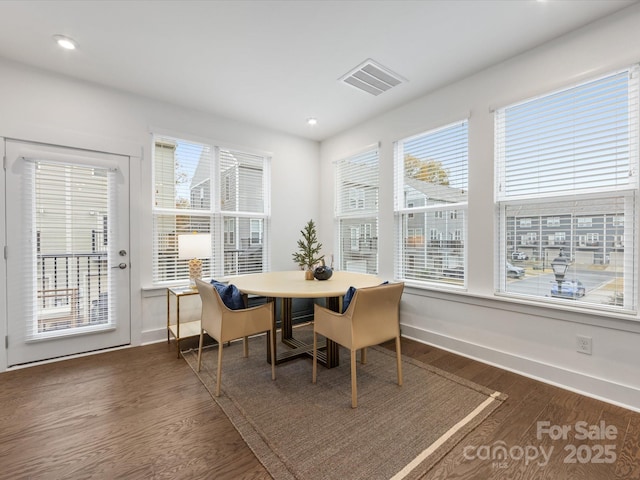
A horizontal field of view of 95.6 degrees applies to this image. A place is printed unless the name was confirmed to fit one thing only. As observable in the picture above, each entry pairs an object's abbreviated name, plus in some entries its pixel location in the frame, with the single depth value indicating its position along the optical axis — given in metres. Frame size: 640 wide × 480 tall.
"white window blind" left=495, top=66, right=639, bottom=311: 2.06
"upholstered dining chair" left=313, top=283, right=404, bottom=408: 2.06
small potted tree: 3.01
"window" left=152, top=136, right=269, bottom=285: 3.40
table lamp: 3.08
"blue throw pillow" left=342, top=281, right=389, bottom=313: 2.23
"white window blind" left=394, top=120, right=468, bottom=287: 3.02
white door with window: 2.65
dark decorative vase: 2.89
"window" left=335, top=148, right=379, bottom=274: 3.94
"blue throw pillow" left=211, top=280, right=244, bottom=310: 2.43
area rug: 1.55
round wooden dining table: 2.33
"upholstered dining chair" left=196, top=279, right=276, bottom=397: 2.21
